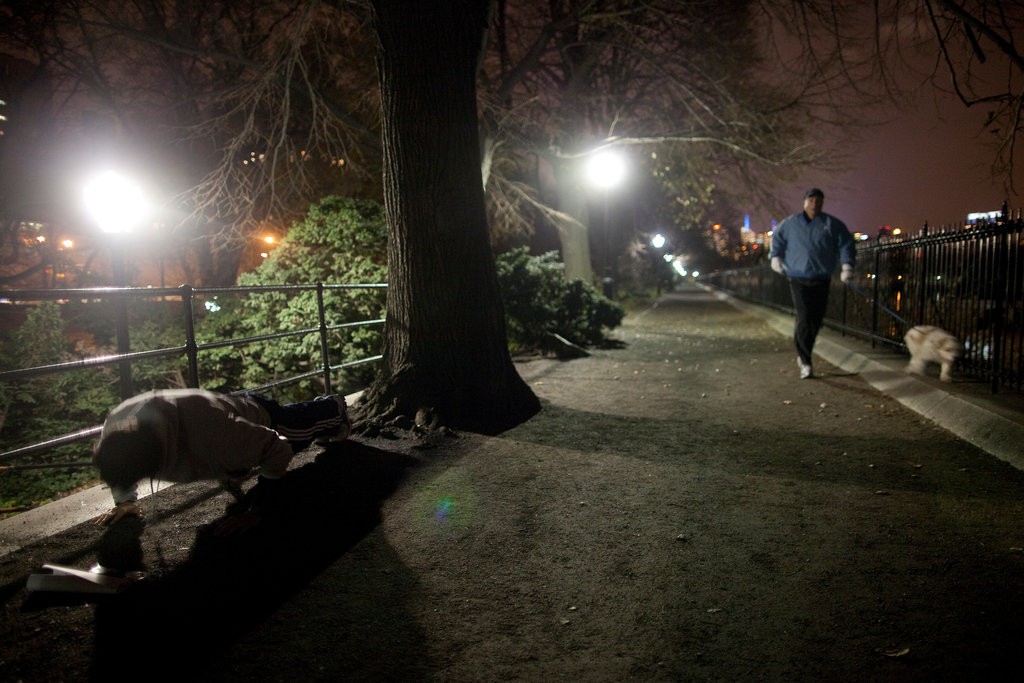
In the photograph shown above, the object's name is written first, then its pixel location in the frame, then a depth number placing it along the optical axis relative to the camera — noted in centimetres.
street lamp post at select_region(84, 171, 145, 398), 739
